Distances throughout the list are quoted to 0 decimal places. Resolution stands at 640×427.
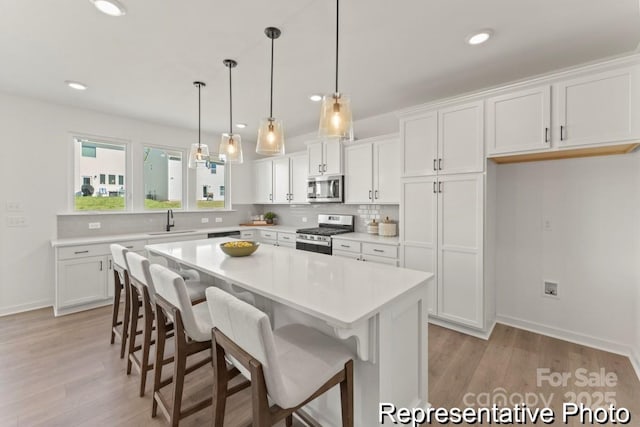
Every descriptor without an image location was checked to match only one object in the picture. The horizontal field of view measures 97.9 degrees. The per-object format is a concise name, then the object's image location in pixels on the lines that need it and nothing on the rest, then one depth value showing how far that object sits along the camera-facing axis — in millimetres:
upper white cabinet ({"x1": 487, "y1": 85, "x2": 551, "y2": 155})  2373
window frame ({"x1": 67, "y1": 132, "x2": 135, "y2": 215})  3764
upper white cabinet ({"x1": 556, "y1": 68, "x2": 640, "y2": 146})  2057
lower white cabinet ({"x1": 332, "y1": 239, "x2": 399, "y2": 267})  3324
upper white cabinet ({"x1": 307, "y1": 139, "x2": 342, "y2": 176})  4129
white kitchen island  1281
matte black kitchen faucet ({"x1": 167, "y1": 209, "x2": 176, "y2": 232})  4527
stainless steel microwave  4145
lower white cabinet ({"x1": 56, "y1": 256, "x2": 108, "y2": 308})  3303
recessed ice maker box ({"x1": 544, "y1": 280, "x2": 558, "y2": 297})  2787
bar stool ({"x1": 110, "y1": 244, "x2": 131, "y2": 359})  2328
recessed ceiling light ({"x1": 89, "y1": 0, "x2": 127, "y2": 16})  1781
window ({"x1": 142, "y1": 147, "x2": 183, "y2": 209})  4457
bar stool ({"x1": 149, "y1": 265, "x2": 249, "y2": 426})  1477
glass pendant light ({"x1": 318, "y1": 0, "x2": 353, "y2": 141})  1717
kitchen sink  4055
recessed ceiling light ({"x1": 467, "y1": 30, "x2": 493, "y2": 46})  2080
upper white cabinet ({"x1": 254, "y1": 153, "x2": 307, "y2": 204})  4840
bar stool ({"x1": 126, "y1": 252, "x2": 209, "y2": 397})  1861
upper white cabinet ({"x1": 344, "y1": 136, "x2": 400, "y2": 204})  3597
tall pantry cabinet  2717
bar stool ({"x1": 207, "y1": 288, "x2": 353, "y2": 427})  1045
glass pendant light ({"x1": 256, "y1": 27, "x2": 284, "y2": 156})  2143
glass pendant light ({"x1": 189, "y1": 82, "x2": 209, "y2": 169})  2814
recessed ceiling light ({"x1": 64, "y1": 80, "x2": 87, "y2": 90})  2968
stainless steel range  3963
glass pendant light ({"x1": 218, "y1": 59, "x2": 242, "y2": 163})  2559
